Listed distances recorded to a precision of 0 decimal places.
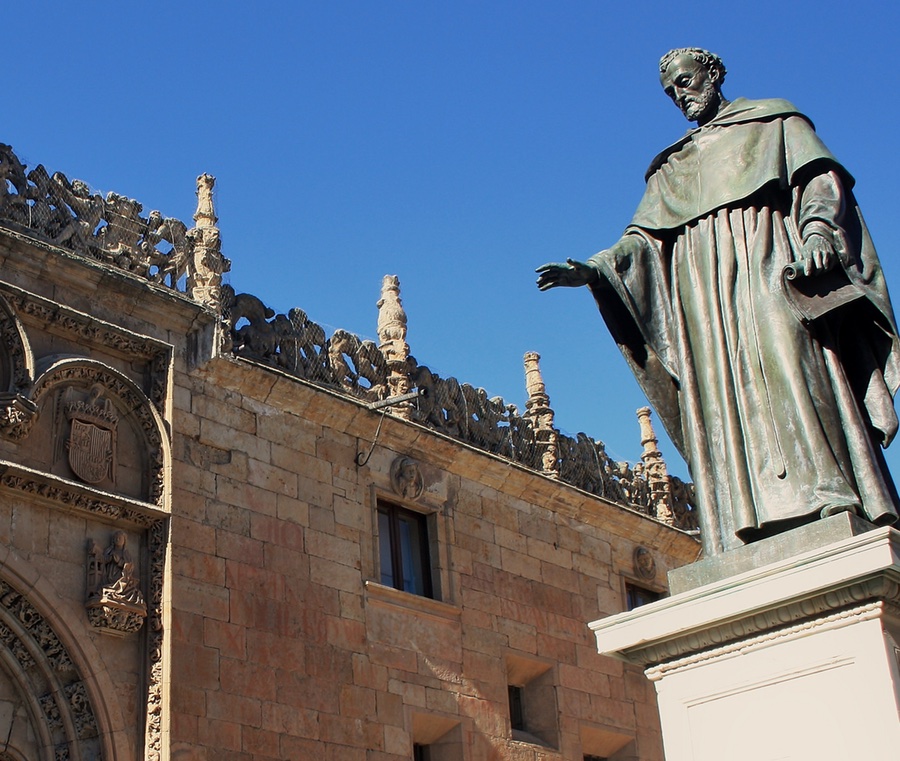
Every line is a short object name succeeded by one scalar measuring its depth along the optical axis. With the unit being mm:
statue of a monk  5352
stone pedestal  4621
